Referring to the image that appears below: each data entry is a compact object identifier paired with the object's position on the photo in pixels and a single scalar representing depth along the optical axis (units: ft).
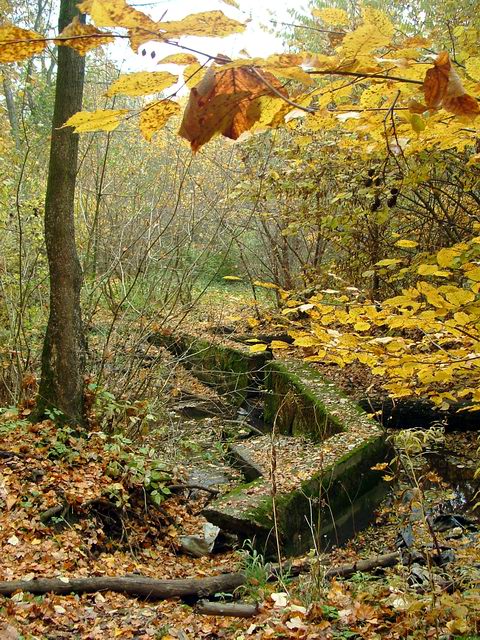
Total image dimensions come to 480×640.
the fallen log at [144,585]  11.98
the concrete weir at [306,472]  16.22
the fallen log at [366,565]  13.92
